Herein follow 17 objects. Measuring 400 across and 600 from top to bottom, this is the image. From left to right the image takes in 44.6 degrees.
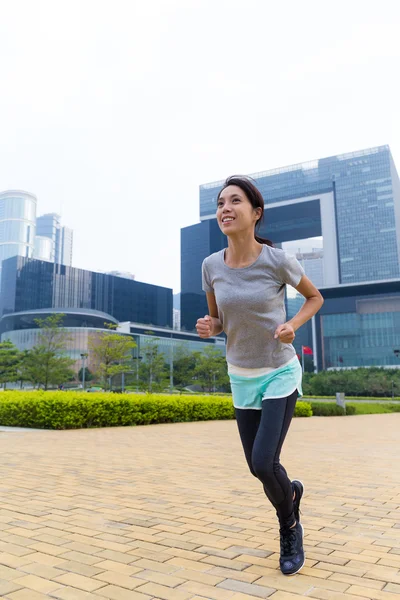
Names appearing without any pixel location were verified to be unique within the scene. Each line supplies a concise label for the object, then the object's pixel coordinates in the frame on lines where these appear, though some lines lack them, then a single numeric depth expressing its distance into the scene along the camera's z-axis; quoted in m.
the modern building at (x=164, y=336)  82.44
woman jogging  2.40
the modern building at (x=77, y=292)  97.69
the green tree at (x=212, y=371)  43.56
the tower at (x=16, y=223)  187.34
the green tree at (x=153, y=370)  40.19
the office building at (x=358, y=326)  67.06
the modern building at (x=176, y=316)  186.18
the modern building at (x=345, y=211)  100.50
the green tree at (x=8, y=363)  41.06
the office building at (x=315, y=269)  169.62
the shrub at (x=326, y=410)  20.56
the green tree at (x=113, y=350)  31.67
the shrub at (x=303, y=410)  18.71
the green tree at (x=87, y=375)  65.64
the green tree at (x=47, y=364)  33.47
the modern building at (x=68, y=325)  74.62
